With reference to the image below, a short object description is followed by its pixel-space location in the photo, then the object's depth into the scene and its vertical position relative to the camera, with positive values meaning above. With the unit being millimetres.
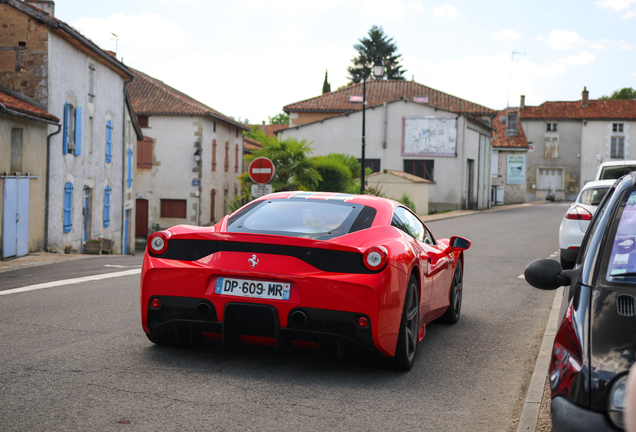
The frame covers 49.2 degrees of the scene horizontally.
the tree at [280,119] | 106019 +11012
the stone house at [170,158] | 41406 +1756
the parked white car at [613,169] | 14116 +596
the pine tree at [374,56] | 76375 +15068
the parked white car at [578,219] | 11117 -361
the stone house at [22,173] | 16953 +286
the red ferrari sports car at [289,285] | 4551 -642
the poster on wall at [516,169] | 65500 +2478
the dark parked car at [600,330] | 2506 -523
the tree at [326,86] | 83000 +12486
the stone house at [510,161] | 65369 +3246
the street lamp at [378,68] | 27492 +4948
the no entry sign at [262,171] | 16609 +429
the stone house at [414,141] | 44750 +3352
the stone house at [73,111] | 20062 +2471
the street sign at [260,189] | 16573 +2
